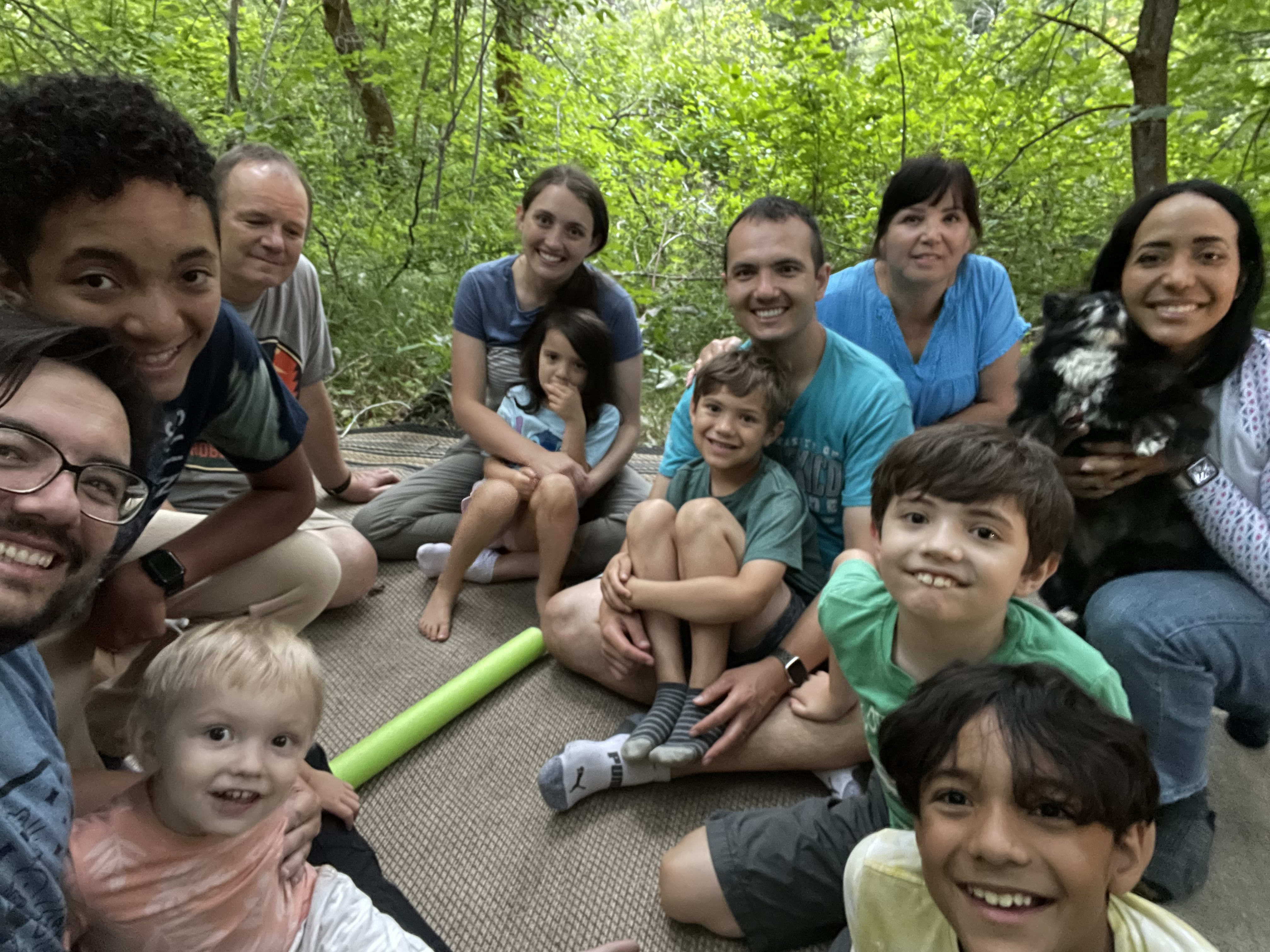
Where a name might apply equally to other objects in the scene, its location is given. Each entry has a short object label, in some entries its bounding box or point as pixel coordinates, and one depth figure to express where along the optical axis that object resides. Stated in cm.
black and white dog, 126
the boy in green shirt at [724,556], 150
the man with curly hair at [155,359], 81
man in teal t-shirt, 148
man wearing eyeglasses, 66
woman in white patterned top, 124
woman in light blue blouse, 178
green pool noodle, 148
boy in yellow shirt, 72
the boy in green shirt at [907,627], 97
